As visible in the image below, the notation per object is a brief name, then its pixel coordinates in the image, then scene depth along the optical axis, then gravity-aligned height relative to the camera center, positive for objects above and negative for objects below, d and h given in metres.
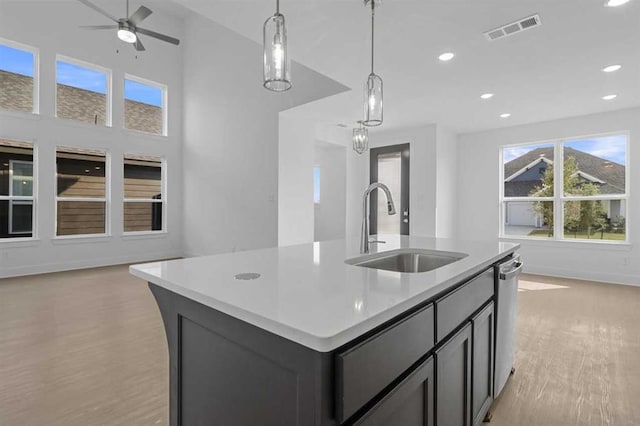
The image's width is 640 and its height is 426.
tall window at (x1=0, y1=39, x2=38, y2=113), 5.38 +2.21
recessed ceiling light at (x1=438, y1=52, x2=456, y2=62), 3.28 +1.57
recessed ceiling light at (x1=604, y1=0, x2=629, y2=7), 2.42 +1.55
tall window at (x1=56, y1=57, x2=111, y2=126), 5.95 +2.22
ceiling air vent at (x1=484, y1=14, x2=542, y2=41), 2.65 +1.55
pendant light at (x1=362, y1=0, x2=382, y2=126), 2.19 +0.75
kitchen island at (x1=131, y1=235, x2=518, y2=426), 0.79 -0.37
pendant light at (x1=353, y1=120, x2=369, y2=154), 4.41 +0.98
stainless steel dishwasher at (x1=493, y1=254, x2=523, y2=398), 1.84 -0.61
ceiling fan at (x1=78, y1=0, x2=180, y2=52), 3.61 +2.08
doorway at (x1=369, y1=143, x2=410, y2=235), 6.38 +0.57
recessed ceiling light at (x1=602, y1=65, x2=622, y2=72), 3.49 +1.56
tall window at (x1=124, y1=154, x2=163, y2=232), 6.84 +0.38
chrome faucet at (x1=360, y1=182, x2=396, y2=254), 1.86 -0.02
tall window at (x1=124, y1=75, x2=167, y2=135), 6.81 +2.25
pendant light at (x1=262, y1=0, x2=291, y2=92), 1.55 +0.76
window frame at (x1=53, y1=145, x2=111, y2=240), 6.34 +0.24
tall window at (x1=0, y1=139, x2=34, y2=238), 5.41 +0.36
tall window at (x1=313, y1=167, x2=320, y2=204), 7.55 +0.63
